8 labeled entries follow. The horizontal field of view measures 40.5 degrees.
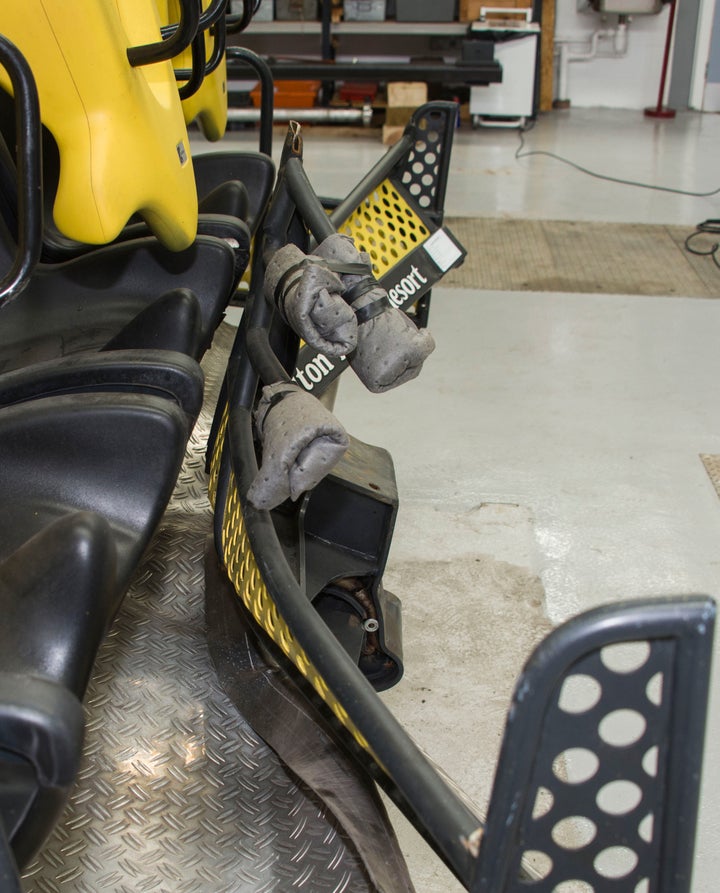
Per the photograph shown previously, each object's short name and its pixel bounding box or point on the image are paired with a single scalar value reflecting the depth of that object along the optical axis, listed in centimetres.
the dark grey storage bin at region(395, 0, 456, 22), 558
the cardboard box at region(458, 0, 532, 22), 556
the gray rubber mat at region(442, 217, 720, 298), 323
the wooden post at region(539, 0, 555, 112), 605
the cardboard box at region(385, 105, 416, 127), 524
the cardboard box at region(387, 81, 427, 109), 526
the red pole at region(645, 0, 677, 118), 595
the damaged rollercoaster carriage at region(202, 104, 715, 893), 52
